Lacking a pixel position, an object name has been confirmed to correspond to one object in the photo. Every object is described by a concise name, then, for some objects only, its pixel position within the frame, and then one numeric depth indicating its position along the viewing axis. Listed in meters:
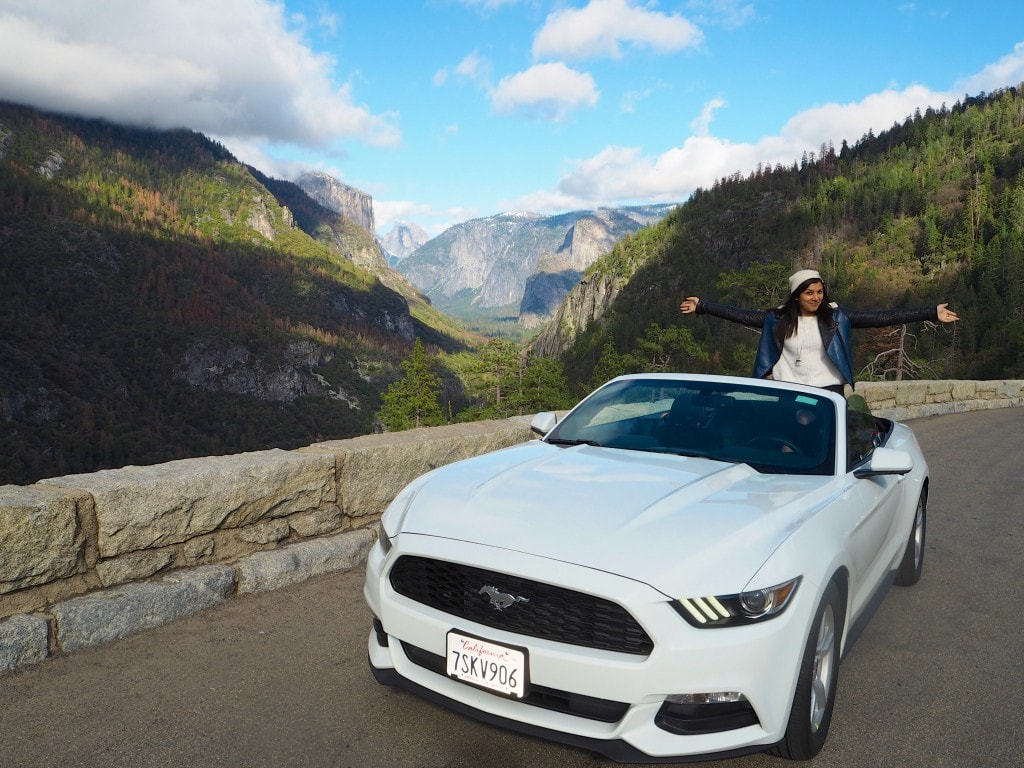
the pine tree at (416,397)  63.22
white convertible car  2.10
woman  4.75
